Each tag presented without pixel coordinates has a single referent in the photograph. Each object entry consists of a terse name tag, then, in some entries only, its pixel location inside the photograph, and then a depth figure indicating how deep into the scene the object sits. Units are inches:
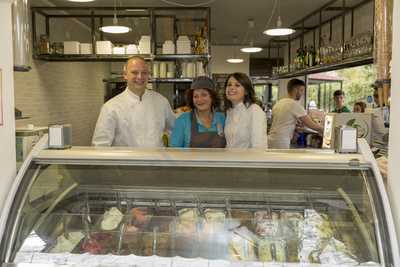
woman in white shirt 111.7
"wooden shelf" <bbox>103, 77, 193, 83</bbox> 240.4
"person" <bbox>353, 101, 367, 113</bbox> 270.3
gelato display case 61.9
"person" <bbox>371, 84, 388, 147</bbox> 135.1
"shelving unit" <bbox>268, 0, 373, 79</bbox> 215.1
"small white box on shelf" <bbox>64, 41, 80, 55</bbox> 237.6
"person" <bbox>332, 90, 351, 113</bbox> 278.6
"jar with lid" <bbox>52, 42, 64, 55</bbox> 240.8
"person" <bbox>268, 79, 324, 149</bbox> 213.6
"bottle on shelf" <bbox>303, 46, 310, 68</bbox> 299.8
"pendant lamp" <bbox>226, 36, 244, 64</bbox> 434.4
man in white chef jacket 120.6
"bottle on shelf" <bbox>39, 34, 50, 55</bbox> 239.3
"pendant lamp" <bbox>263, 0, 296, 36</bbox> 217.8
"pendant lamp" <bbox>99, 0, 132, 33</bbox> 203.6
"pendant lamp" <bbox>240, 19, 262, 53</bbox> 335.2
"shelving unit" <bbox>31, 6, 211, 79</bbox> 234.2
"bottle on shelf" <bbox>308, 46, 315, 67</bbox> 287.9
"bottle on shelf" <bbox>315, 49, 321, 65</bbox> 265.3
